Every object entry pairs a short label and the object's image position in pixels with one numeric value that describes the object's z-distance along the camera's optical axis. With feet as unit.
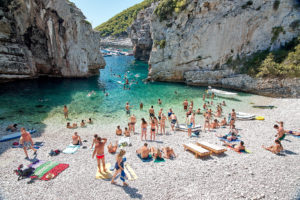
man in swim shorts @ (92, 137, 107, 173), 24.05
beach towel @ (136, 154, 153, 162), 28.27
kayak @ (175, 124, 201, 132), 43.90
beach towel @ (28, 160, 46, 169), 26.11
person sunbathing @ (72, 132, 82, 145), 35.58
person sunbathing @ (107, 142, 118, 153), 31.42
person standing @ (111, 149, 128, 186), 20.97
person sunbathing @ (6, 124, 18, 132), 41.91
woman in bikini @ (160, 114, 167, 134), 42.28
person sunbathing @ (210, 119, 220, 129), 46.16
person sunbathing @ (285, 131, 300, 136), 36.50
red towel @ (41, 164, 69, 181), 23.65
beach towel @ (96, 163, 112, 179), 23.37
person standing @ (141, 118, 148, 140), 36.80
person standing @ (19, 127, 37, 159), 30.60
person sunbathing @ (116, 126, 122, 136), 41.73
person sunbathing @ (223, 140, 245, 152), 30.22
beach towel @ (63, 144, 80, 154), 31.97
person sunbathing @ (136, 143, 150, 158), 28.55
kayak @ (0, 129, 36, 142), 36.76
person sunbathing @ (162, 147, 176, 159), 29.07
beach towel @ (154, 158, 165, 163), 27.84
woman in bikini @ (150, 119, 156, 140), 37.01
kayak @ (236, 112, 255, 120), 50.96
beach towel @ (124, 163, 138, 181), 23.20
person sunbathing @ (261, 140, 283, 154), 28.78
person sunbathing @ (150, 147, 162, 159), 28.28
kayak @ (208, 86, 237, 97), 76.22
